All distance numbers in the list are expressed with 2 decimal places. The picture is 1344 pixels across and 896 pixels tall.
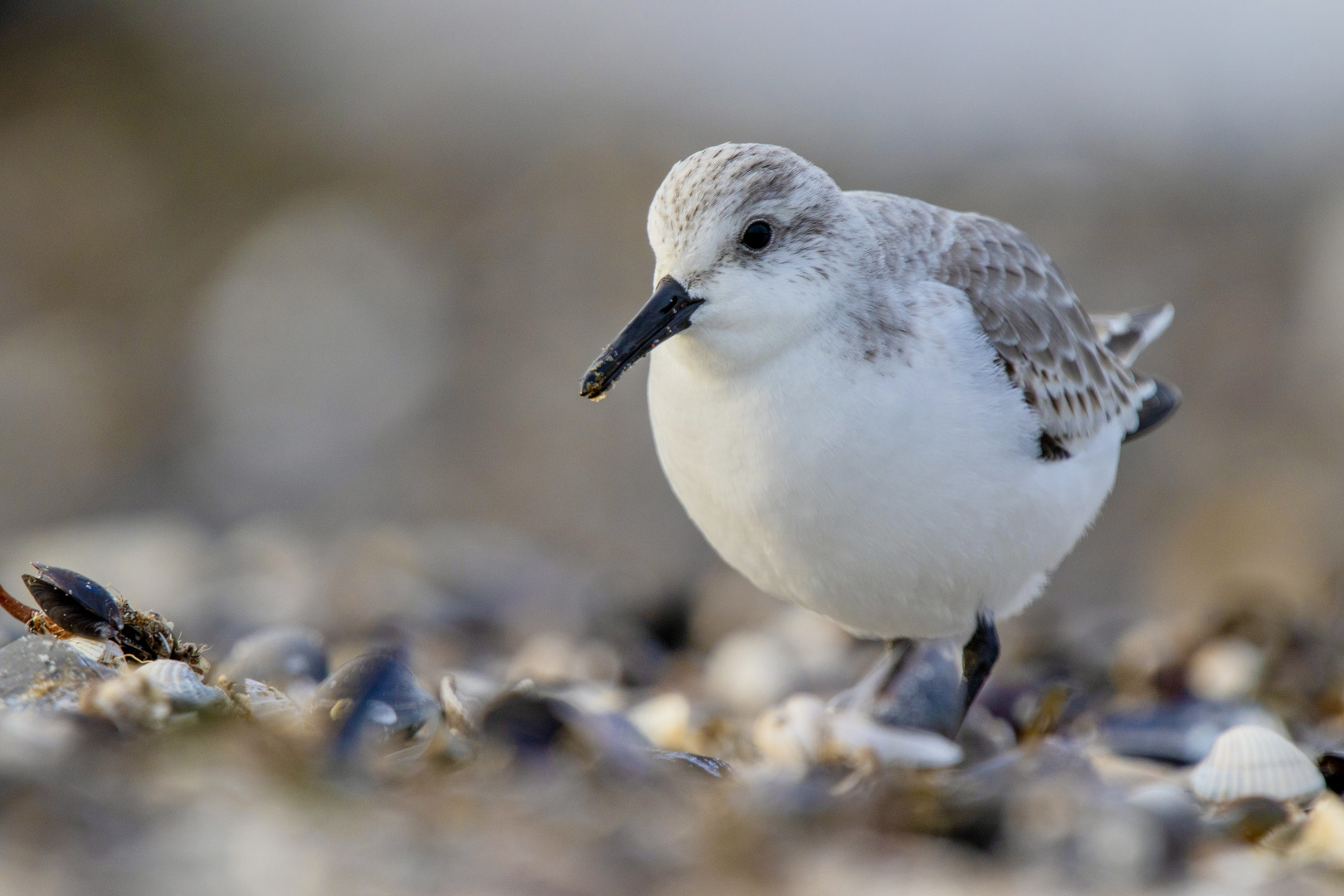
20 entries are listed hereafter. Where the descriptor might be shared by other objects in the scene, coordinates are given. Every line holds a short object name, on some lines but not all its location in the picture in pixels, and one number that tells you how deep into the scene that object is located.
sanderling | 6.45
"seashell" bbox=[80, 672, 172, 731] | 4.58
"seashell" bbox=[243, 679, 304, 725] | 5.14
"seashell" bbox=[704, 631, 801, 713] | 9.09
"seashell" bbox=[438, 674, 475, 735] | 5.82
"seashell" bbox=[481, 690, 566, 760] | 5.28
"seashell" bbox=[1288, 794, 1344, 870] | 5.12
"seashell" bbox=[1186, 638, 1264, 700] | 8.54
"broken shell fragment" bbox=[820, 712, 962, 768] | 5.57
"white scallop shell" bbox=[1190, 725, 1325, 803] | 5.92
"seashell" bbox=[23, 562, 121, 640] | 5.26
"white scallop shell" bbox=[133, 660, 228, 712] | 4.68
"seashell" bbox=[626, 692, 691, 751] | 7.18
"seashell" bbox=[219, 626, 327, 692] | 6.73
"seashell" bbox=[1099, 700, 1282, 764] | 7.47
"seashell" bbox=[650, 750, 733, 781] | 5.62
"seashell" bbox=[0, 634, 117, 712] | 4.87
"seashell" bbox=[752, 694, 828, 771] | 5.90
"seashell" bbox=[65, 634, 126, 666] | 5.27
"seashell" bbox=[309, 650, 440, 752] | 5.33
